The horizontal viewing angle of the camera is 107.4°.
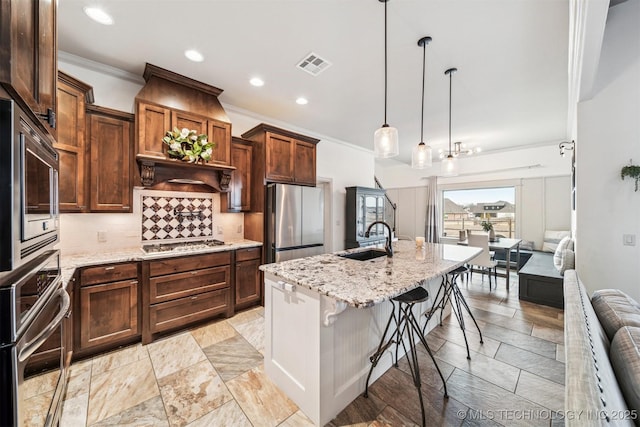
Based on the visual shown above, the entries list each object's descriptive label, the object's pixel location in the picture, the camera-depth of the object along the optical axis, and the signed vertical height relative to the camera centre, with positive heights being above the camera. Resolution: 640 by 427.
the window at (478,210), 5.86 +0.07
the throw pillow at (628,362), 0.84 -0.59
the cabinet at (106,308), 2.06 -0.92
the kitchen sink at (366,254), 2.33 -0.44
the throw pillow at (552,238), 4.89 -0.54
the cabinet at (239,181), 3.30 +0.42
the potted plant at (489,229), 4.74 -0.36
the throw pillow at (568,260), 2.93 -0.59
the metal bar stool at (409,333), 1.52 -0.88
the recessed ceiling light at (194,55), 2.37 +1.59
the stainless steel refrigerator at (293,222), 3.22 -0.16
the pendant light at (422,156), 2.75 +0.66
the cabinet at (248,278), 3.04 -0.91
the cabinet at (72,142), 2.07 +0.60
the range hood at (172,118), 2.54 +1.04
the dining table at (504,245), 3.96 -0.57
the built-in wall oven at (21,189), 0.77 +0.07
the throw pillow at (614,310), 1.23 -0.55
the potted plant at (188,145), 2.63 +0.74
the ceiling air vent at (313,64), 2.48 +1.61
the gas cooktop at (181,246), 2.61 -0.45
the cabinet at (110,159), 2.35 +0.51
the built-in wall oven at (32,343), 0.81 -0.56
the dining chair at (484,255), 3.89 -0.71
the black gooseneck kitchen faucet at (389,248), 2.20 -0.35
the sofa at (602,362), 0.67 -0.55
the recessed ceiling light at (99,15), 1.87 +1.59
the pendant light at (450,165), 3.30 +0.66
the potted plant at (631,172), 2.07 +0.38
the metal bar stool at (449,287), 2.34 -0.80
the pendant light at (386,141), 2.16 +0.65
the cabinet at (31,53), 0.77 +0.62
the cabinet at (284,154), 3.33 +0.85
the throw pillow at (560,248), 3.24 -0.50
